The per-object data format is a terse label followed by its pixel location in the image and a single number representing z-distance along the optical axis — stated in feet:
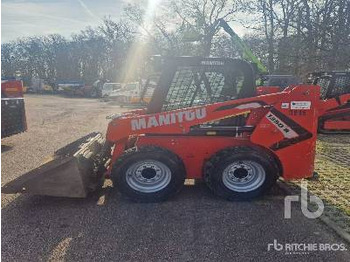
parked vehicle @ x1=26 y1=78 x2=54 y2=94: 153.13
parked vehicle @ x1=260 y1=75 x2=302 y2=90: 53.75
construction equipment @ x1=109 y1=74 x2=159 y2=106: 84.87
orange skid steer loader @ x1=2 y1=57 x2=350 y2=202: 17.52
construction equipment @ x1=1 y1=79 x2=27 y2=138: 30.40
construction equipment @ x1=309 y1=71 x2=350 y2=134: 38.55
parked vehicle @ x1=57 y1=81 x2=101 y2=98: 129.10
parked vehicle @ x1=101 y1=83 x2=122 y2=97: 110.28
